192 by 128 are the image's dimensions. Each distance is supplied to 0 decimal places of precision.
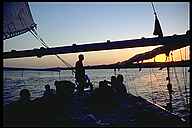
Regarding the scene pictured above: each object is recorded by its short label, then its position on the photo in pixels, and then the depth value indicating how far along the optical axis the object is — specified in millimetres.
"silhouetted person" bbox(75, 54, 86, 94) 6064
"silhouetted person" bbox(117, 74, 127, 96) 6752
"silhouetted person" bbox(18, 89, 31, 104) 5052
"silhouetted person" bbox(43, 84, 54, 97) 6550
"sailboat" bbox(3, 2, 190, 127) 3149
